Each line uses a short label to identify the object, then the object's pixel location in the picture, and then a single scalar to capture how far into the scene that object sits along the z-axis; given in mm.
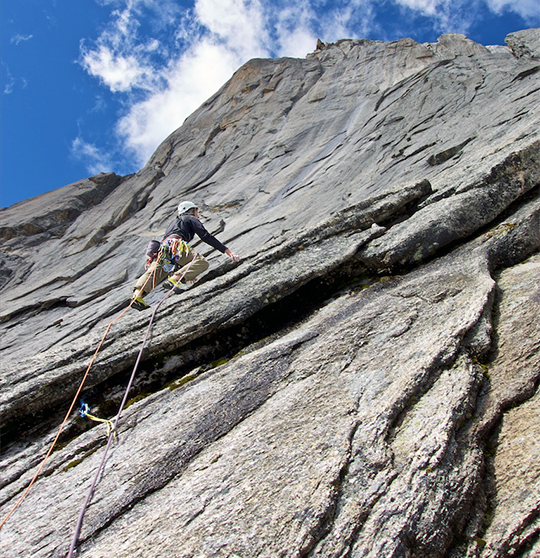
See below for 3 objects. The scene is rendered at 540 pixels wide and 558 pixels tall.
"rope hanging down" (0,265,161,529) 5156
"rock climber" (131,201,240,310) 11055
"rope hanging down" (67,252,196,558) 4321
